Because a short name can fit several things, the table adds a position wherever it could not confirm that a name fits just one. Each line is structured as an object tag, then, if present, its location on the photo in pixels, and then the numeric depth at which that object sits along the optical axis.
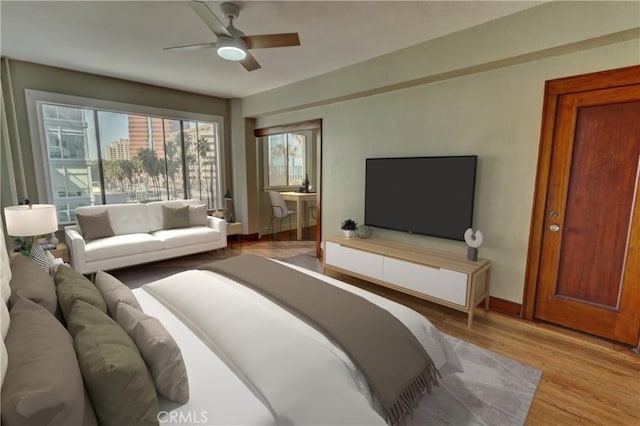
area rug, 1.71
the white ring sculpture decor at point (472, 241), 2.82
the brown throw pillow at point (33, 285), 1.33
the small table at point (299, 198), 5.84
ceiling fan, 2.21
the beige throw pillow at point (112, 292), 1.46
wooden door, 2.25
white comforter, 1.11
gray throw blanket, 1.38
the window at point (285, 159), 6.30
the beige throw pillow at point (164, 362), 1.10
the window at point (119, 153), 3.93
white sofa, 3.51
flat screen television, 2.98
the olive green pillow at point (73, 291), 1.36
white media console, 2.70
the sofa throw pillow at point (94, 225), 3.78
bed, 0.90
